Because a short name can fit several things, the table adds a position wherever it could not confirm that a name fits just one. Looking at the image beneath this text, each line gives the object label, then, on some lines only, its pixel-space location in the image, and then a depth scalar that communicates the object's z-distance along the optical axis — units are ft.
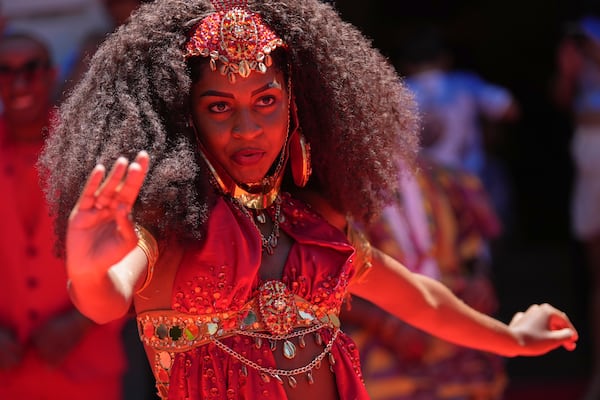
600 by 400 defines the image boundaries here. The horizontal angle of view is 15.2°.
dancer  19.39
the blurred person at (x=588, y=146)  43.58
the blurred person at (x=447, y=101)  40.89
